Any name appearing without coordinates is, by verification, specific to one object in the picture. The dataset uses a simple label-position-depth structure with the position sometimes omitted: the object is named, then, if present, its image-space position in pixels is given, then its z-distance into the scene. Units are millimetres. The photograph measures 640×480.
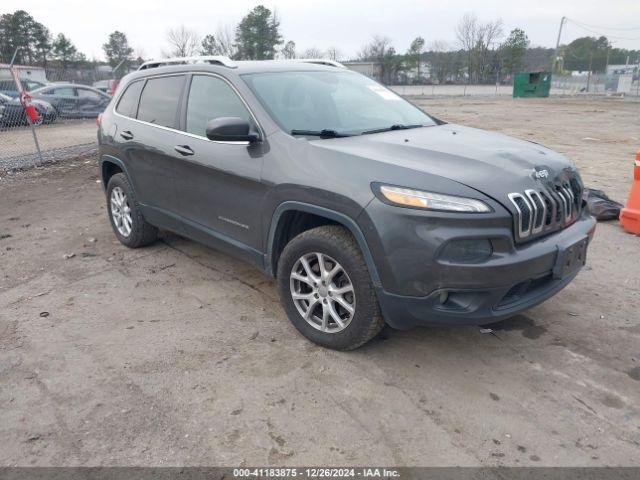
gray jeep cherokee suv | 2721
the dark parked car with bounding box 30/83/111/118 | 18516
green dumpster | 36188
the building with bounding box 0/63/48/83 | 31444
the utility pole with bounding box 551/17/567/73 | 56750
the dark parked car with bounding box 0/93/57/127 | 14992
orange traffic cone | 5387
